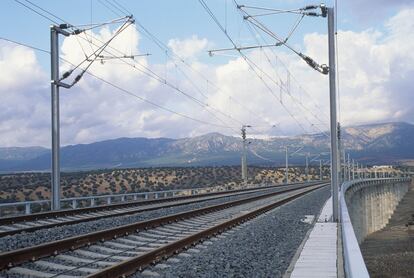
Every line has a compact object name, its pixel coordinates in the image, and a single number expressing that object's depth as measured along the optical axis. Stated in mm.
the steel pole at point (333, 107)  20531
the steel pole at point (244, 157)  77562
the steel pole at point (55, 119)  27438
